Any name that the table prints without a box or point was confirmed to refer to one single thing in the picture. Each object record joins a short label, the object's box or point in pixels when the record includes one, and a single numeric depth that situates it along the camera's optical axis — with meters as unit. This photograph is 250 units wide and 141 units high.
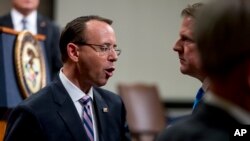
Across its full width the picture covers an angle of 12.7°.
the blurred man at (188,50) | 4.04
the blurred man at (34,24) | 7.20
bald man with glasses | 4.33
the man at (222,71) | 2.10
